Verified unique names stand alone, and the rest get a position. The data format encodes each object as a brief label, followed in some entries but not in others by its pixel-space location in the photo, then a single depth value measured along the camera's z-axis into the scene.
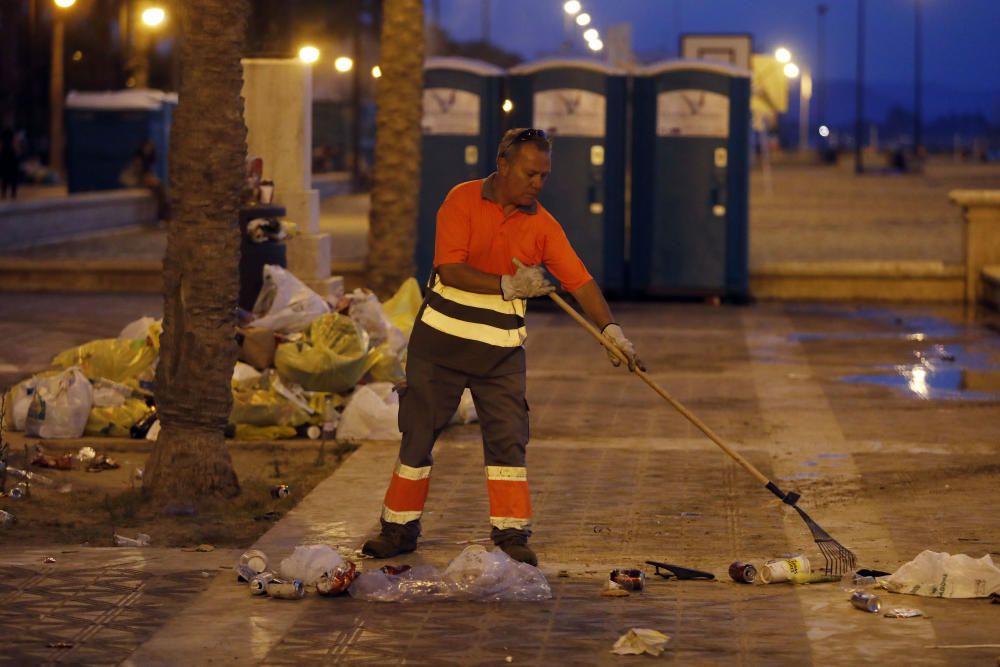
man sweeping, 11.28
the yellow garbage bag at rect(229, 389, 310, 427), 16.70
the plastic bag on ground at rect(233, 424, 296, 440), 16.67
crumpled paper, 9.32
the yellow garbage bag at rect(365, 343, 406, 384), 17.87
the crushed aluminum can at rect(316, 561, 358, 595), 10.52
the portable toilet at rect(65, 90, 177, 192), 55.34
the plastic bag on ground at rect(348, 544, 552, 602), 10.50
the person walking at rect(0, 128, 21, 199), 52.67
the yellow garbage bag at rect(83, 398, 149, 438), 16.65
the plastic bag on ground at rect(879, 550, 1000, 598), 10.56
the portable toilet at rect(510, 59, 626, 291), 29.30
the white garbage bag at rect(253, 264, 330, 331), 17.74
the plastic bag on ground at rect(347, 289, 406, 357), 18.50
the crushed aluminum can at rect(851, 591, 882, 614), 10.22
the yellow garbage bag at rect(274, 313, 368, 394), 16.83
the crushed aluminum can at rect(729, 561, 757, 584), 10.92
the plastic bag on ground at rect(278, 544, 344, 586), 10.70
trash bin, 20.71
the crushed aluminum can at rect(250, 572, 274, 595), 10.57
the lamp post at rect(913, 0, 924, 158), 138.83
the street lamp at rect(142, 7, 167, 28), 48.46
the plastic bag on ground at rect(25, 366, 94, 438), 16.39
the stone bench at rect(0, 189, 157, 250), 38.97
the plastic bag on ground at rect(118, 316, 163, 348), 17.95
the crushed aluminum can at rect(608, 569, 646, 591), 10.66
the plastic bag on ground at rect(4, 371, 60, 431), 16.79
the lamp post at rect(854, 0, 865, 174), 119.00
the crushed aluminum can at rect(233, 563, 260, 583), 10.81
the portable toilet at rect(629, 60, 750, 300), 29.22
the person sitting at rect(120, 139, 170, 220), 49.23
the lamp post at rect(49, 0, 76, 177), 63.94
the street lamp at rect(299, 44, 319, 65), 32.95
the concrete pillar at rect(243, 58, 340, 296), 25.54
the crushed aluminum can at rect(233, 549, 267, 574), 10.89
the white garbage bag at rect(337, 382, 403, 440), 16.59
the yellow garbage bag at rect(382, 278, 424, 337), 20.21
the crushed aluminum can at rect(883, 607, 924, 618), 10.12
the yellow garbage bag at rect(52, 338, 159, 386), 17.54
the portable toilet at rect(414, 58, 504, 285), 29.46
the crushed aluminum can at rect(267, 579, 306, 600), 10.48
